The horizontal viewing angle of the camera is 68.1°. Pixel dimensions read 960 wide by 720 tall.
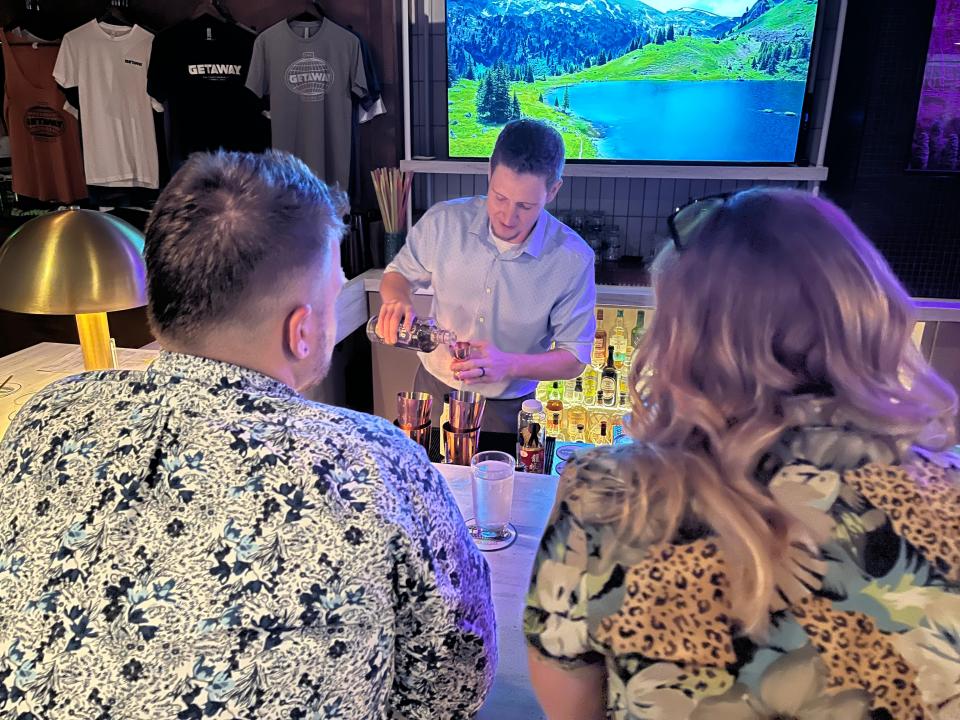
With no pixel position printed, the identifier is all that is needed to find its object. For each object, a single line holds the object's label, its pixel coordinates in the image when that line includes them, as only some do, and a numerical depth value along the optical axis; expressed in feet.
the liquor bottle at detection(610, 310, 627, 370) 10.98
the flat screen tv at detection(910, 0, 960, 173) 9.52
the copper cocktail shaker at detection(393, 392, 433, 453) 5.62
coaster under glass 4.55
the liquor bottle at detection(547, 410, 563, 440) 10.54
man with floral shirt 2.51
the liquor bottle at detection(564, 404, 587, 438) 10.62
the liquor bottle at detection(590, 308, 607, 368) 10.91
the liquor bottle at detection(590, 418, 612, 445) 10.57
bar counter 3.38
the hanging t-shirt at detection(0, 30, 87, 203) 12.76
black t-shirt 11.80
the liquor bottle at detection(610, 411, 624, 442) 10.39
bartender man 7.27
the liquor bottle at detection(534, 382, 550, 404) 10.52
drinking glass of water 4.56
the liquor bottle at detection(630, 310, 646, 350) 10.90
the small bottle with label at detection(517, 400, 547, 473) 5.74
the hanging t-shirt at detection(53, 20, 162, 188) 12.25
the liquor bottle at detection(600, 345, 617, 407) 10.61
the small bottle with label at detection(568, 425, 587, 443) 10.67
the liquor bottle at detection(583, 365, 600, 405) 10.67
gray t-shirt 11.51
